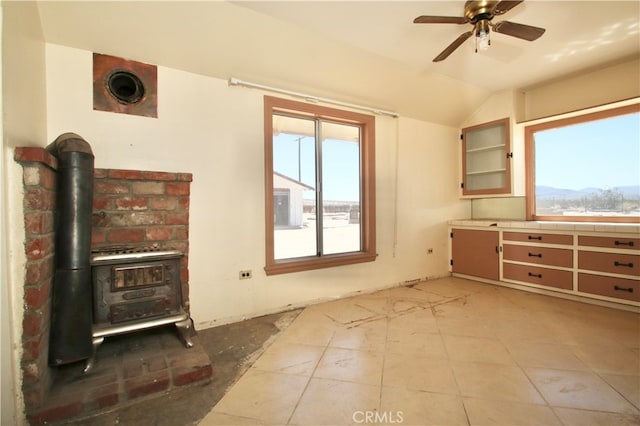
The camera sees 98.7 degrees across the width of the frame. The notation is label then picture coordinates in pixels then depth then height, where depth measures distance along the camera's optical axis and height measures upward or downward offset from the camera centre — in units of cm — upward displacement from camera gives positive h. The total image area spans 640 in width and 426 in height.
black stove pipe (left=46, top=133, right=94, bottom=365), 140 -24
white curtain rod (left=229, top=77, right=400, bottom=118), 244 +117
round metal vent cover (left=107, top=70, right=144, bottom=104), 203 +96
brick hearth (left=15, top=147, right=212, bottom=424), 123 -41
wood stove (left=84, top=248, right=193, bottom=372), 162 -50
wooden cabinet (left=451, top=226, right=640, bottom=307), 264 -60
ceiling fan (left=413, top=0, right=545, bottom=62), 187 +130
